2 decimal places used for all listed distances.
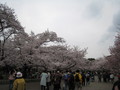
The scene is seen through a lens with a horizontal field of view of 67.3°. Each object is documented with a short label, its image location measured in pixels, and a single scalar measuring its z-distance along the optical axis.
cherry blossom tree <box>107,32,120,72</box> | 11.45
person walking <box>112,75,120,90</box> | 2.49
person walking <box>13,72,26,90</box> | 3.10
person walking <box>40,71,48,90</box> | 5.72
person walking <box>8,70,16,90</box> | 5.95
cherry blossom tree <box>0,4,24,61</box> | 10.51
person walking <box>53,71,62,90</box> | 5.81
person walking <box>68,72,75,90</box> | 6.14
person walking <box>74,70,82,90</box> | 6.04
